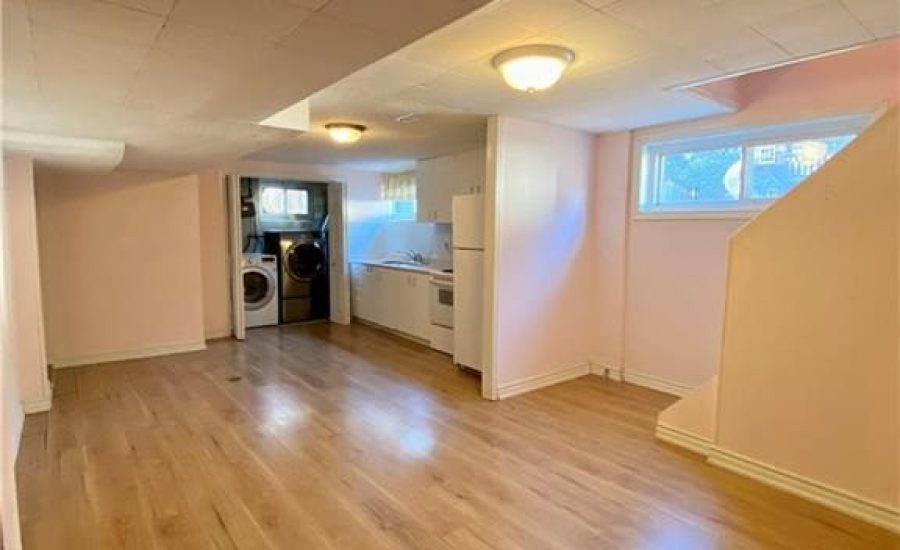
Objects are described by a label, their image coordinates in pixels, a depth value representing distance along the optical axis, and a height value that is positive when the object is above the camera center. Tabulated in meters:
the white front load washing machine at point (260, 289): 6.44 -0.81
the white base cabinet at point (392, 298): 5.62 -0.85
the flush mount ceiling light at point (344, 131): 3.90 +0.76
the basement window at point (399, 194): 6.79 +0.47
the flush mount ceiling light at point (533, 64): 2.29 +0.77
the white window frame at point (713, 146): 3.23 +0.64
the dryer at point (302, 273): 6.82 -0.63
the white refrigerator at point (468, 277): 4.19 -0.41
